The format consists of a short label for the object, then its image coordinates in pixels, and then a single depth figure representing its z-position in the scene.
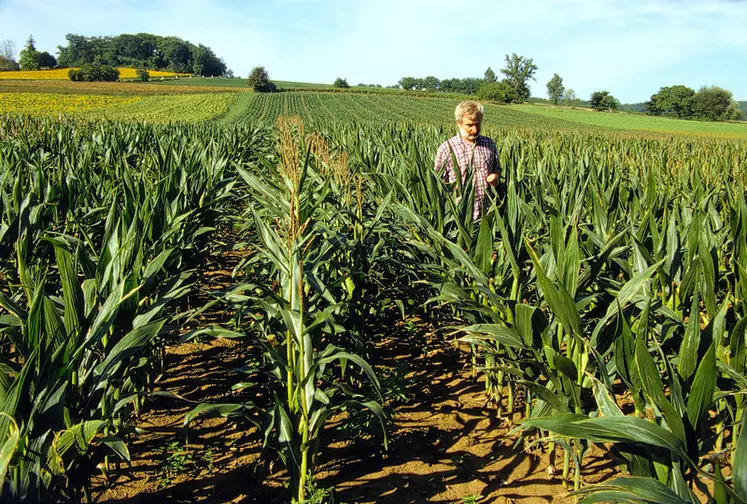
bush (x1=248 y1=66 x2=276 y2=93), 67.62
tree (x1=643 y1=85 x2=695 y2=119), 78.81
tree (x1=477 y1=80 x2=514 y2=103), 73.44
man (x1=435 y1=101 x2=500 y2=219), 4.22
